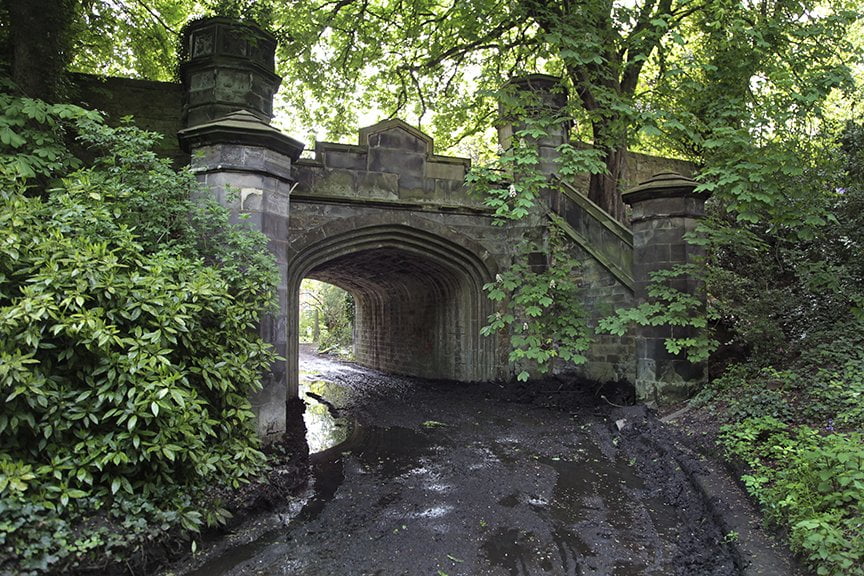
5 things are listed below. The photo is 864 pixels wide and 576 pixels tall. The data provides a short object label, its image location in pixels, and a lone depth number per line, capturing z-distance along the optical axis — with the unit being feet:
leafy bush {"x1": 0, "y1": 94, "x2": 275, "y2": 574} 9.48
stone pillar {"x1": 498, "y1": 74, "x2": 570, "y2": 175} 23.86
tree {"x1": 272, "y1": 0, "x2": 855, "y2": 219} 20.58
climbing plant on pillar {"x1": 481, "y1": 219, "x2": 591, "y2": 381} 24.17
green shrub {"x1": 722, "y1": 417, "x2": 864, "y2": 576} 8.23
